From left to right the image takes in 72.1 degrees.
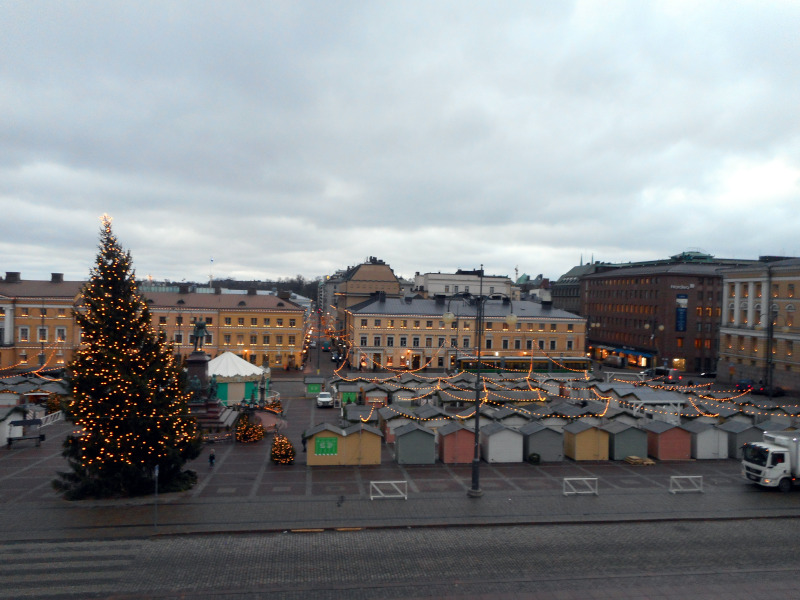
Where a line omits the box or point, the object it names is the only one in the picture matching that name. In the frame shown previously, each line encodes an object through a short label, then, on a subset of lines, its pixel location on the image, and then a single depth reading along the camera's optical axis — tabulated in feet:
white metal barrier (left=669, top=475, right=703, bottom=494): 73.00
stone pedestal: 114.21
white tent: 132.46
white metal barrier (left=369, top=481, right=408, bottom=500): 68.28
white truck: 72.79
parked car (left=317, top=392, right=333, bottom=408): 137.90
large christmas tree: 64.03
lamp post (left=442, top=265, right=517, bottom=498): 68.85
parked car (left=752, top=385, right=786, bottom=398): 175.73
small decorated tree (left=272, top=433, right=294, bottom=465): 83.25
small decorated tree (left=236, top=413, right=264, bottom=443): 97.86
